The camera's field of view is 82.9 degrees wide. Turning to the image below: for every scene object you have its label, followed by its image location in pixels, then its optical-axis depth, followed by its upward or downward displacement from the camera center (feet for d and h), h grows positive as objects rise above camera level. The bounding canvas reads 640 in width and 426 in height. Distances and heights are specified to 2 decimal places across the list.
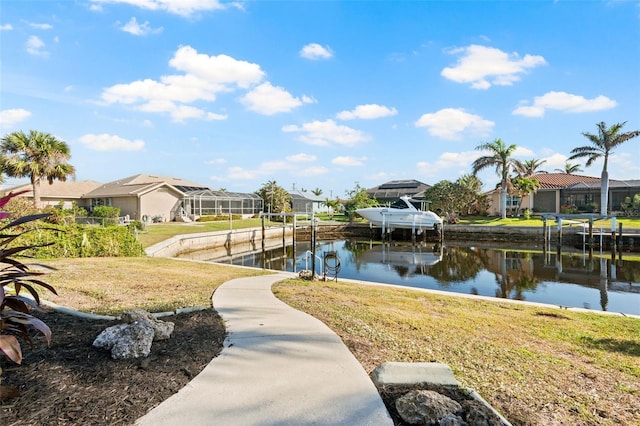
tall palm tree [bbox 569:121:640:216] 93.35 +16.92
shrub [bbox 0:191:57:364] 8.20 -2.23
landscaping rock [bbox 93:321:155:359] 10.70 -3.92
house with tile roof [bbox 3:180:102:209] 101.85 +5.80
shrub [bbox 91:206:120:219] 89.87 +0.15
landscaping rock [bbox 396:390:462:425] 8.41 -4.69
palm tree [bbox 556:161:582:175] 177.27 +20.14
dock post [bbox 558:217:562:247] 79.56 -3.82
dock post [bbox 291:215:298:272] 61.66 -8.51
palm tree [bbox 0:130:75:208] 70.90 +11.02
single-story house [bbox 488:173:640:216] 115.14 +4.68
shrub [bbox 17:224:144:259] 38.91 -3.51
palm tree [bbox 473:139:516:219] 114.11 +15.50
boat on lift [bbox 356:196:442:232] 99.04 -1.95
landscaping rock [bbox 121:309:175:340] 12.26 -3.81
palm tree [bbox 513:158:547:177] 146.72 +17.88
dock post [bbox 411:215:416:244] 96.05 -5.76
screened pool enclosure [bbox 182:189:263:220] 112.57 +2.55
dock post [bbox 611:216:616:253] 68.29 -5.19
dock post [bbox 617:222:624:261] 70.71 -6.21
